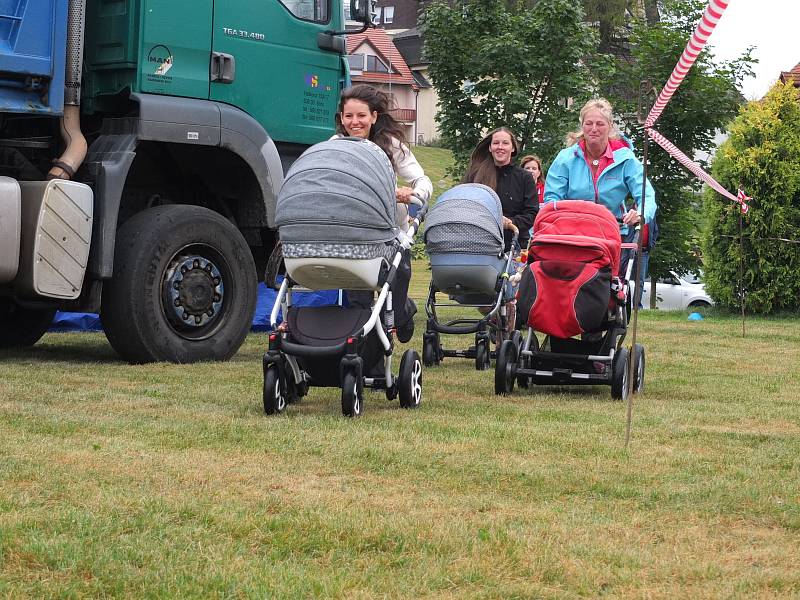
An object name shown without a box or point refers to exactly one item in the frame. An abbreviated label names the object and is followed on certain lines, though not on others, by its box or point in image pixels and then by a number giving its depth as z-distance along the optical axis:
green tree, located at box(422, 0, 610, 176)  29.81
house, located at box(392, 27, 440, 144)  133.45
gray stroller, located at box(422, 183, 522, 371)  17.60
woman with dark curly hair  13.84
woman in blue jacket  15.94
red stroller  14.49
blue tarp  23.09
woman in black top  19.34
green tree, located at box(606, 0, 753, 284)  36.59
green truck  16.11
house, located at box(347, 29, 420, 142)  126.70
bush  30.28
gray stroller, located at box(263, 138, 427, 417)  12.54
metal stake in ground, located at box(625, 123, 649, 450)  10.74
